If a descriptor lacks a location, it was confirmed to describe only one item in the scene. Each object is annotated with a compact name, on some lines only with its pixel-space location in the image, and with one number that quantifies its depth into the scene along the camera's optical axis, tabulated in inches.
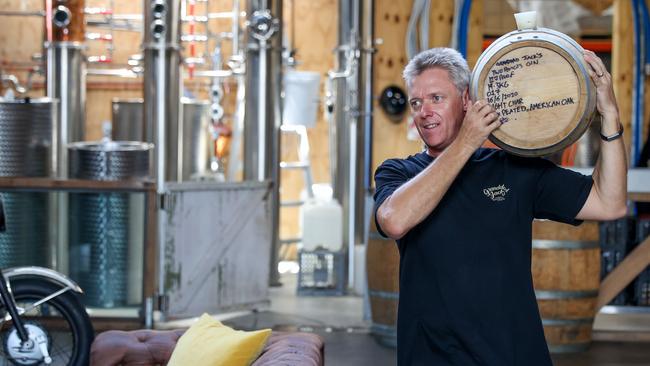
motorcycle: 211.0
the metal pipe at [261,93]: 353.4
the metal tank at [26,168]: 282.5
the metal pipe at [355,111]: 363.6
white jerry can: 360.8
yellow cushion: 148.9
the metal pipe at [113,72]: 424.9
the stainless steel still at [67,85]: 366.3
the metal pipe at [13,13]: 410.1
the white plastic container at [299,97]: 376.2
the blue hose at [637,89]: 360.2
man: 103.3
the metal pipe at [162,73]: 332.2
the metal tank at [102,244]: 284.8
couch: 155.8
